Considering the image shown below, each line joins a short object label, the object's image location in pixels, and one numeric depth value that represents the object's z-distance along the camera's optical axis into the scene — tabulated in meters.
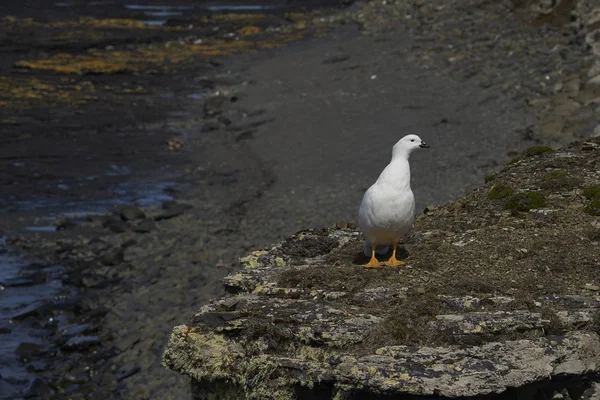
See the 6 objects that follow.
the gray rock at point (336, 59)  45.59
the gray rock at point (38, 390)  18.22
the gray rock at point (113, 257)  24.47
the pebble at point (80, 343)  20.05
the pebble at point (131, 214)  27.92
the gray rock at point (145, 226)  26.81
